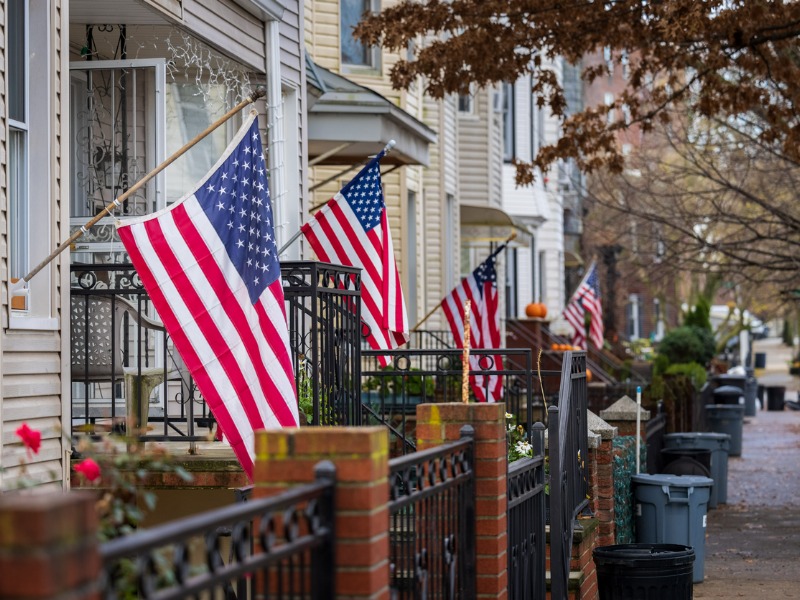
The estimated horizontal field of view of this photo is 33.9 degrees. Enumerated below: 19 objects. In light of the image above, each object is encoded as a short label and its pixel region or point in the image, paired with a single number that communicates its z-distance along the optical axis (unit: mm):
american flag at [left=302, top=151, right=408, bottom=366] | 10758
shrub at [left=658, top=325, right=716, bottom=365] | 39375
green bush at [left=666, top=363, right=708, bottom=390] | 27016
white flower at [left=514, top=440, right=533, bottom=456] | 9594
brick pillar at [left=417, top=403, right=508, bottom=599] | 5934
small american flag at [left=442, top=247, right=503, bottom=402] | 16891
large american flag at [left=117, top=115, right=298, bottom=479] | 6867
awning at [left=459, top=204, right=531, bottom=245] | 25297
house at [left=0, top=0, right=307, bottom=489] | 7344
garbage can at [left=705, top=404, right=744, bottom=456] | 25141
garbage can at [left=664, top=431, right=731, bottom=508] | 16984
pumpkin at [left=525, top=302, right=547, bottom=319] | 30031
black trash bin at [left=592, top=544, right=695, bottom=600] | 8578
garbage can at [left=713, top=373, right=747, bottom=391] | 33094
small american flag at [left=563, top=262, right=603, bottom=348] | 27859
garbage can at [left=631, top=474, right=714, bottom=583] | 12000
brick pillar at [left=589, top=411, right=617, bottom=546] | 10805
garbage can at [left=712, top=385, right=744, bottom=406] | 26953
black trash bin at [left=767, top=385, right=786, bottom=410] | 43719
